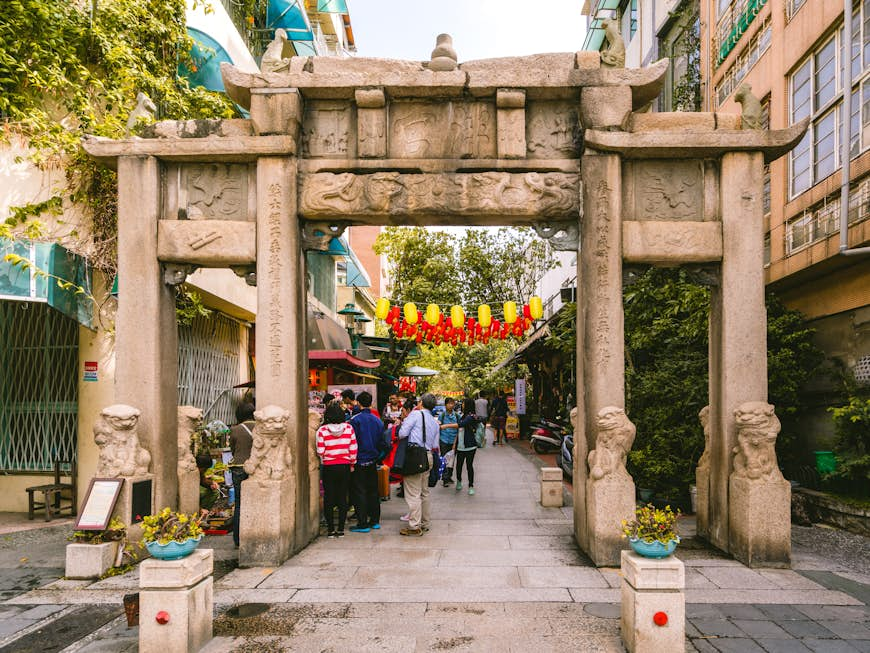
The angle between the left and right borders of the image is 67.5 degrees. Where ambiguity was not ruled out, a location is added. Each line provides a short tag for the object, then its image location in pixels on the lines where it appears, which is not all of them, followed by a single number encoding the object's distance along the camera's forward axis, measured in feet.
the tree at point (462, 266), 92.07
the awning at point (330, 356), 49.78
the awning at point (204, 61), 39.99
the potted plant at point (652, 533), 16.90
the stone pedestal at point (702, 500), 28.68
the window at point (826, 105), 33.55
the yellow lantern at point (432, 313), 57.52
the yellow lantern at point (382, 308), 57.16
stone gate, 26.53
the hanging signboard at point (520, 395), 84.51
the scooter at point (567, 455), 46.33
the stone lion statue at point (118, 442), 25.88
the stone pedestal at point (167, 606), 16.78
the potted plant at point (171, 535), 17.10
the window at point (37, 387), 37.11
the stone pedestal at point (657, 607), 16.33
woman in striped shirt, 29.53
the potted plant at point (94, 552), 23.99
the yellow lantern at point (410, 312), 57.26
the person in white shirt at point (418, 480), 30.42
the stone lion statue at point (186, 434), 29.66
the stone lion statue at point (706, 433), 28.73
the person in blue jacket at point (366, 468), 30.78
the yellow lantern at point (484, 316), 57.47
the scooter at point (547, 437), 60.90
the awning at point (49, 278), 29.68
